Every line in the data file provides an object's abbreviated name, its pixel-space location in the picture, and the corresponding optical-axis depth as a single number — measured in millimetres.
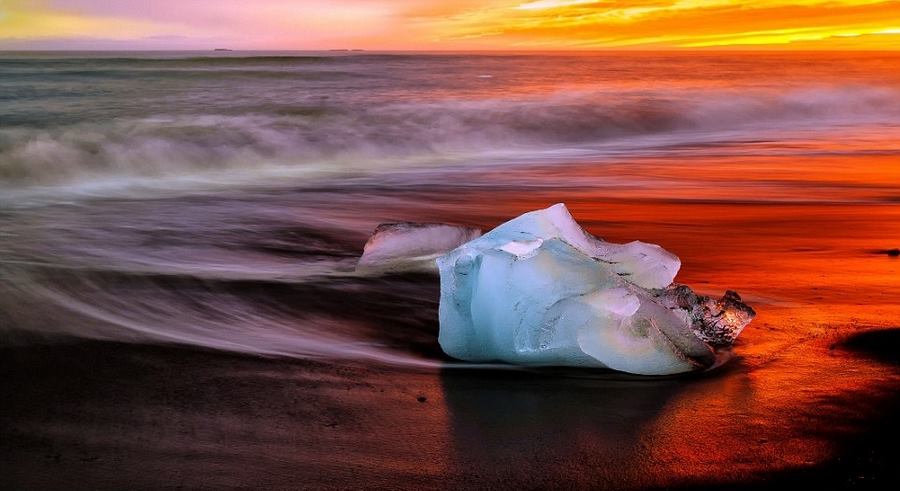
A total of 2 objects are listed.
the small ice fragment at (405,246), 4512
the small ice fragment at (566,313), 2879
